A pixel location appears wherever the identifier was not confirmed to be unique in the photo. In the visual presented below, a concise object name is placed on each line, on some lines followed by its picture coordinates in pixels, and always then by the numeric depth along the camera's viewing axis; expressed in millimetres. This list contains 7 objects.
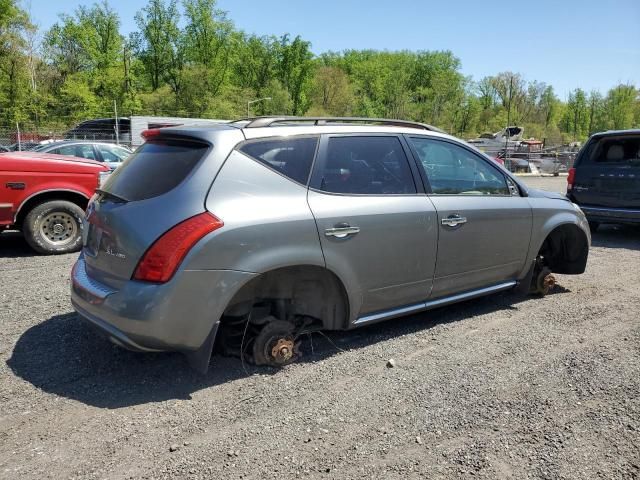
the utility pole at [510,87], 67625
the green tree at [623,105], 72688
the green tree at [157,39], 57719
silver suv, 2910
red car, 6352
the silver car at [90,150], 11656
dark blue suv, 8227
